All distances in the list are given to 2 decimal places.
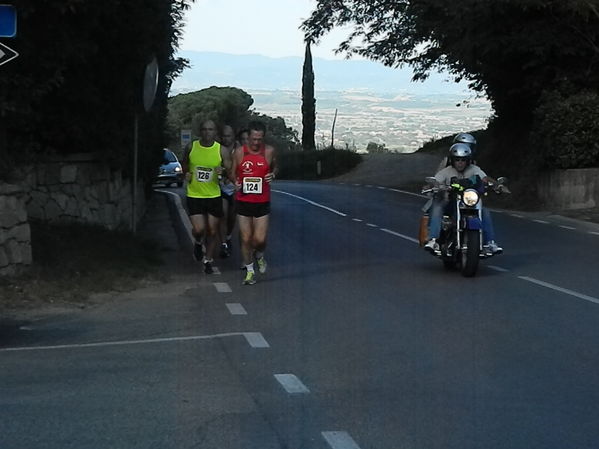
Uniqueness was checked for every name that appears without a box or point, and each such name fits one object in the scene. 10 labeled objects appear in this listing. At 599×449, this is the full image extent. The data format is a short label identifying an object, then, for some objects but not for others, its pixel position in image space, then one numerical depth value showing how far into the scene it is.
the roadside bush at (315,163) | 59.94
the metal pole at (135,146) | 16.73
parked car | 41.00
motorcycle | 13.86
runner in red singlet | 13.59
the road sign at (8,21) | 11.33
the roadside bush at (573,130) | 26.33
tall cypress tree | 70.00
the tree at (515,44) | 27.70
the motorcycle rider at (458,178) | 14.29
